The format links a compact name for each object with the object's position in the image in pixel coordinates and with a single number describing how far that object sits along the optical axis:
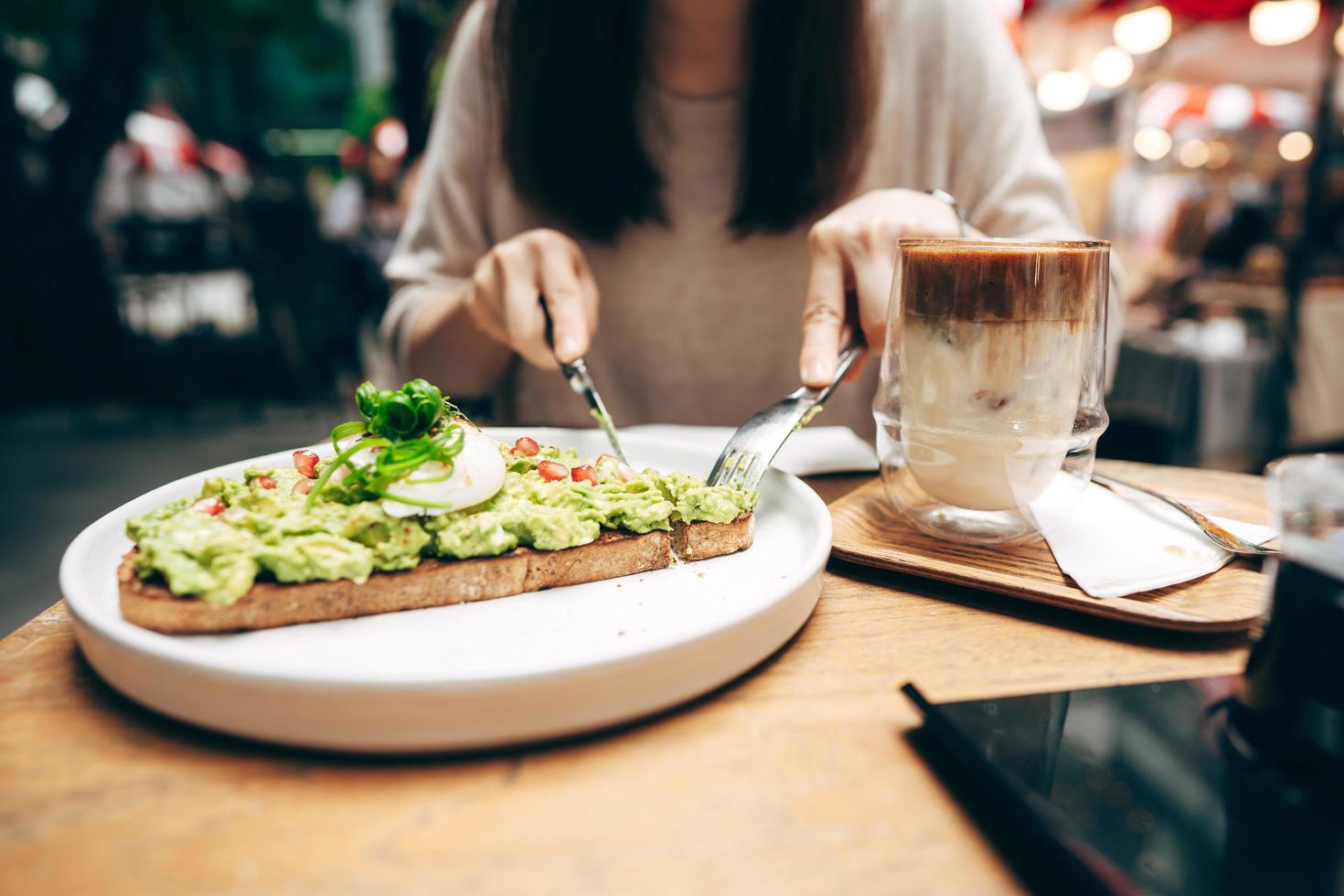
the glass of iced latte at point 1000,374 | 0.43
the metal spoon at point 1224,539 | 0.43
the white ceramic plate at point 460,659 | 0.33
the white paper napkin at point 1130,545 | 0.42
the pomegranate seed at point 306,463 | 0.47
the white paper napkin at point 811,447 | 0.57
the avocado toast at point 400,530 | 0.39
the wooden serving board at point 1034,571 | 0.39
